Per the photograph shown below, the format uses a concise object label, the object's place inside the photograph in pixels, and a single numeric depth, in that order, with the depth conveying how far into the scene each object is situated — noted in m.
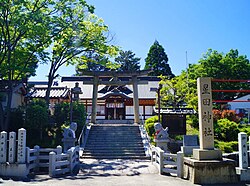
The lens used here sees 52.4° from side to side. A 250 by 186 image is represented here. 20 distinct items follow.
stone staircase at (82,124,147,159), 15.52
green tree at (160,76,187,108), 26.37
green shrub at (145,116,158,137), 19.63
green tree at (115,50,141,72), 58.19
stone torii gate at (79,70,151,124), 22.08
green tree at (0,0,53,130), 15.85
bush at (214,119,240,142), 18.53
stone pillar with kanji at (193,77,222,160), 8.92
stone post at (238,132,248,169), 8.93
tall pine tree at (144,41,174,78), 52.59
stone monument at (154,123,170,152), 13.84
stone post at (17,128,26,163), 9.93
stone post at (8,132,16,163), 9.93
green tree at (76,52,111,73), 21.90
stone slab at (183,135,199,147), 13.91
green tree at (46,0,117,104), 18.16
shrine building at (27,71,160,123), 31.00
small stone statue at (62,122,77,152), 14.02
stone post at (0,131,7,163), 9.98
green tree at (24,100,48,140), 18.23
